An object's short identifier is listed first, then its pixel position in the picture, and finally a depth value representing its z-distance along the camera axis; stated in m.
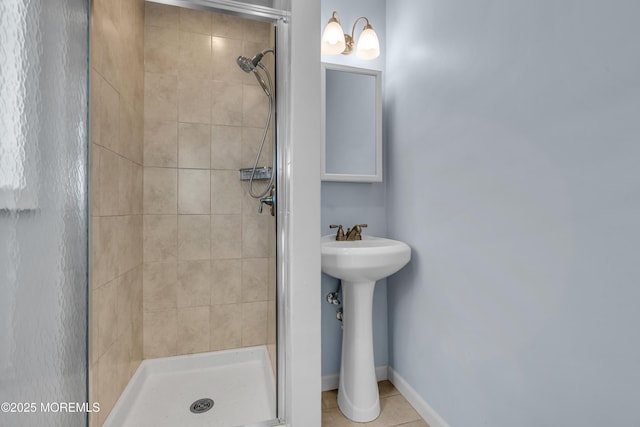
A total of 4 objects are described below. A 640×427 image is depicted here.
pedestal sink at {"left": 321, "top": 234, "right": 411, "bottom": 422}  1.36
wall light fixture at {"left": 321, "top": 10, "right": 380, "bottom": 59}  1.61
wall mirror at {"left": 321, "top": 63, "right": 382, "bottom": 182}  1.69
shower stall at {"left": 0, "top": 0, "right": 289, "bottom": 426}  0.62
